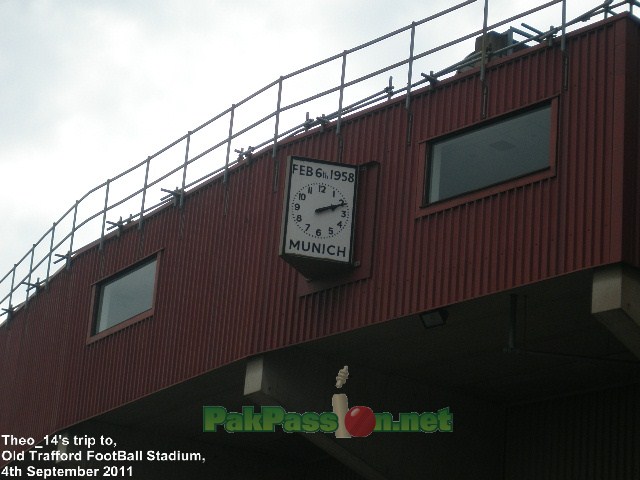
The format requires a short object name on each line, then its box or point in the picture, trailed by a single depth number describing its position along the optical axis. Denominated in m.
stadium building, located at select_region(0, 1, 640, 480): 18.27
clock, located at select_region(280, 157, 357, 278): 20.77
